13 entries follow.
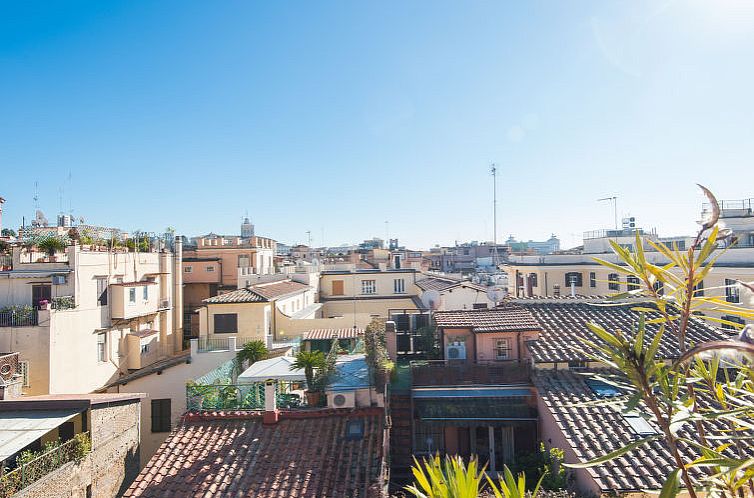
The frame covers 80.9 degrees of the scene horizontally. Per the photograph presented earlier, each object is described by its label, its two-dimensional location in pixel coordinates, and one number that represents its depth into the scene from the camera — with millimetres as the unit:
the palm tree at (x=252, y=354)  18391
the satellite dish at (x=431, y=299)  24603
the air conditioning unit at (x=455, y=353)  13570
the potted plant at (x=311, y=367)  11656
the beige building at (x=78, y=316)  18250
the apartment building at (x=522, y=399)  8719
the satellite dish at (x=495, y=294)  27169
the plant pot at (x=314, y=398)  11623
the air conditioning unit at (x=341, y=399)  11180
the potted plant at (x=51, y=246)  21016
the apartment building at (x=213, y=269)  34500
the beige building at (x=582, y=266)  29375
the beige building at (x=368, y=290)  33000
